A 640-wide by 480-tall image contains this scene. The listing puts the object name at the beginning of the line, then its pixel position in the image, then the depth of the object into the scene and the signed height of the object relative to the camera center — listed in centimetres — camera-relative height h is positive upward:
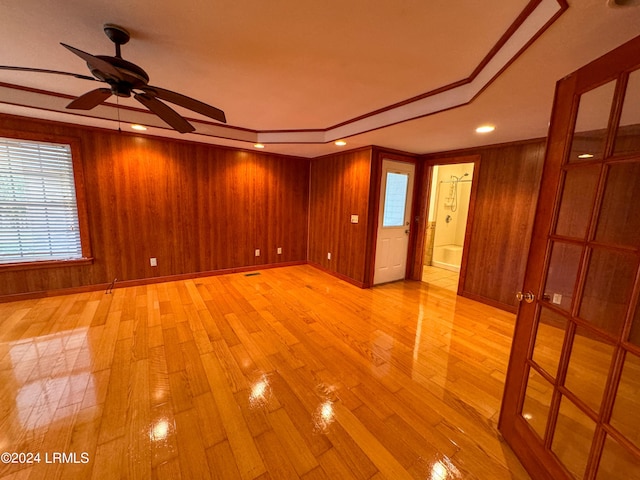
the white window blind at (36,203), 301 -17
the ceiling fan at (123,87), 135 +64
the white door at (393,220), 404 -26
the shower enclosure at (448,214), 571 -18
